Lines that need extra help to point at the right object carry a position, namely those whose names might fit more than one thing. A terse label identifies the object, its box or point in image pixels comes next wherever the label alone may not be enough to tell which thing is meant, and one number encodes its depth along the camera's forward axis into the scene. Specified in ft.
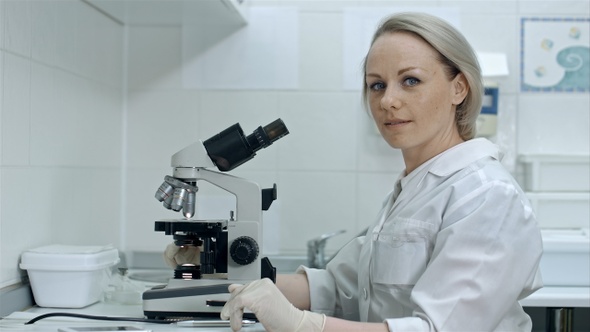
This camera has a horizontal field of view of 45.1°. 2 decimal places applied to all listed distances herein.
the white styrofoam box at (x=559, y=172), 7.62
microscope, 5.10
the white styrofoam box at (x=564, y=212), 7.61
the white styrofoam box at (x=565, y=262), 6.70
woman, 4.32
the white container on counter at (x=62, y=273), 5.51
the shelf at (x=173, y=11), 6.90
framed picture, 7.82
